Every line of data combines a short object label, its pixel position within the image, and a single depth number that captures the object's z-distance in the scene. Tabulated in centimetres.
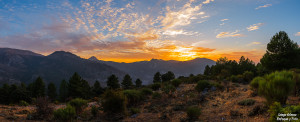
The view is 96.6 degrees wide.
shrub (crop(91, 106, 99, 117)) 985
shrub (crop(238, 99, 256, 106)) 824
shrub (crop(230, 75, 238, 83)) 2031
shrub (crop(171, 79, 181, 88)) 2084
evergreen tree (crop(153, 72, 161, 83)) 5489
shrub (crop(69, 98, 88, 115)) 1045
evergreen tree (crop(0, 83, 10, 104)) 3101
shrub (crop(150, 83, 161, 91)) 2198
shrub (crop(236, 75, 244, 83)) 2040
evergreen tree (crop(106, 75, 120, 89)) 4056
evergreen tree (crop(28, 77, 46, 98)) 3816
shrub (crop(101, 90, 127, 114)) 948
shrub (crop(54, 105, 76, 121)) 792
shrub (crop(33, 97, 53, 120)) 900
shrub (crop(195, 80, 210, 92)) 1564
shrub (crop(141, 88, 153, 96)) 1671
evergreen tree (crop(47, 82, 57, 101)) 4756
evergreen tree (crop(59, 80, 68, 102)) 5041
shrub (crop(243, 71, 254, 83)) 2107
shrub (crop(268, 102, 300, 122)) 461
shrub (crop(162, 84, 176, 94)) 1462
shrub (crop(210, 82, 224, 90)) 1500
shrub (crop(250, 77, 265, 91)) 1051
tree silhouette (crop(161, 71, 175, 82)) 5400
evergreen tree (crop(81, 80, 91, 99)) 3832
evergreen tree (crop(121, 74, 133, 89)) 4647
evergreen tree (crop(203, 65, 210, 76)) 5429
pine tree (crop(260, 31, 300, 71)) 2544
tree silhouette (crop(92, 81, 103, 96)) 4287
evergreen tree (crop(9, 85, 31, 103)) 3036
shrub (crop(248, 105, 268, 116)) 675
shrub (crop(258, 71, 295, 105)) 620
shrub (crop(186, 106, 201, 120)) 770
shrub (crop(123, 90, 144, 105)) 1262
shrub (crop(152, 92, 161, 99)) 1448
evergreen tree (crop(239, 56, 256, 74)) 3847
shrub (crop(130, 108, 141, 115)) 973
